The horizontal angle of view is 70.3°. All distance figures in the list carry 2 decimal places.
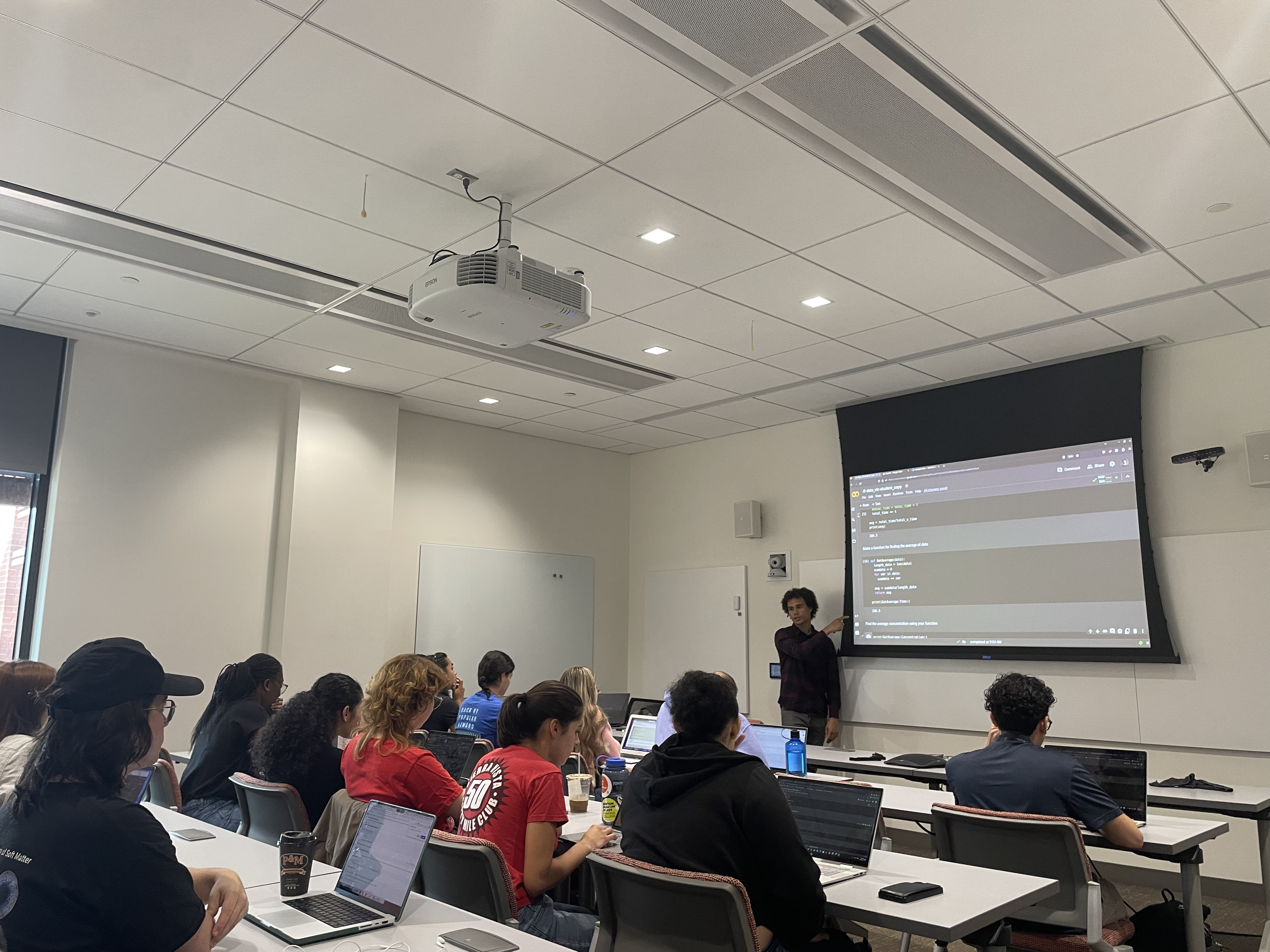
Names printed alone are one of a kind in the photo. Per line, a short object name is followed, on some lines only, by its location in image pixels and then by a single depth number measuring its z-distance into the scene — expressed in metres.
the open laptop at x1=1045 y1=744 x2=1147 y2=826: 3.24
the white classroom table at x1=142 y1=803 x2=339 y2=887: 2.35
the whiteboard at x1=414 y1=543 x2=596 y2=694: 7.09
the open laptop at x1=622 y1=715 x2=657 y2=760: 4.85
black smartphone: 2.21
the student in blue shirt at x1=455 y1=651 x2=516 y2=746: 4.69
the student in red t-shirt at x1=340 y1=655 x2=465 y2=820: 2.87
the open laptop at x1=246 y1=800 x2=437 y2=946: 1.91
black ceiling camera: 5.12
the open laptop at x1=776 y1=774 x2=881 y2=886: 2.52
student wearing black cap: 1.49
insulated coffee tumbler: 2.09
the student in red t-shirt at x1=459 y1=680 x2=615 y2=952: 2.42
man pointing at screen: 6.54
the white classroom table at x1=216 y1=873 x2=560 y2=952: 1.81
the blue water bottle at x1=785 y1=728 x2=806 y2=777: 3.81
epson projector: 3.38
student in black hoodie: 2.10
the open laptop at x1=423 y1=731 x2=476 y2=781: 3.75
